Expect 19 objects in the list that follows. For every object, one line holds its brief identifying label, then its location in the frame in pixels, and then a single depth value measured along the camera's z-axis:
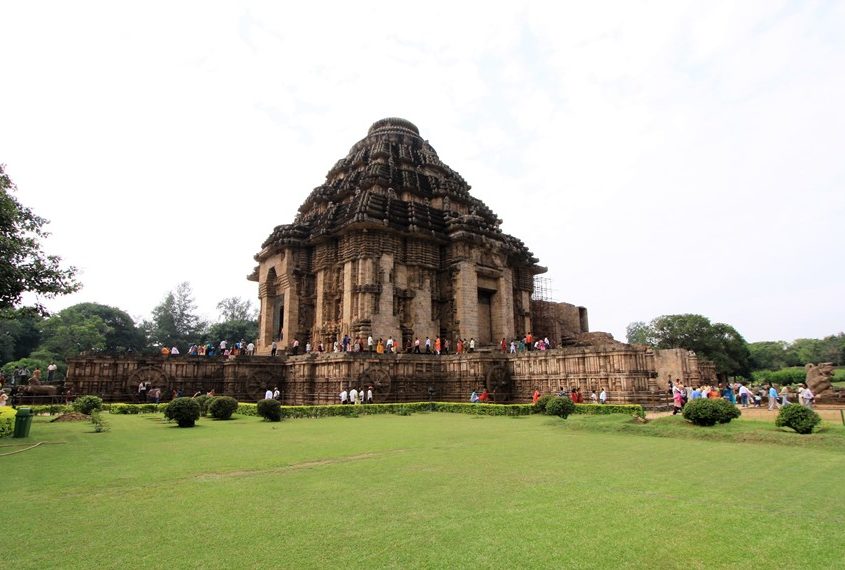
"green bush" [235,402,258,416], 18.80
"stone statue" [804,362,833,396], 25.48
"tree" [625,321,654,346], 60.00
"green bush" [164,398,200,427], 14.48
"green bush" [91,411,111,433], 13.23
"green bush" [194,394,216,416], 18.47
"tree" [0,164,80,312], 12.55
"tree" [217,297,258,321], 69.19
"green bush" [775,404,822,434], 11.45
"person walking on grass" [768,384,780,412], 20.38
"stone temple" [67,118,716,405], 22.56
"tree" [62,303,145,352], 59.75
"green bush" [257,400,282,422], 16.69
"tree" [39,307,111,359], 51.75
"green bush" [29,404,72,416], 18.38
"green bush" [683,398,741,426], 12.99
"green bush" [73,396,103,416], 17.30
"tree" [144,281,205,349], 63.59
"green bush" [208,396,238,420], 17.11
